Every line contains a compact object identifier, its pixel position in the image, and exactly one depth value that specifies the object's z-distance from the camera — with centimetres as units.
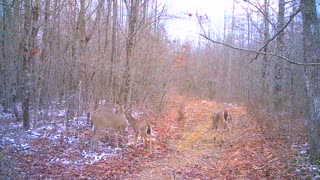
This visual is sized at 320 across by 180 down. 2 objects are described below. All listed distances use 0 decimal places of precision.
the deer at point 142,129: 1148
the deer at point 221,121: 1372
